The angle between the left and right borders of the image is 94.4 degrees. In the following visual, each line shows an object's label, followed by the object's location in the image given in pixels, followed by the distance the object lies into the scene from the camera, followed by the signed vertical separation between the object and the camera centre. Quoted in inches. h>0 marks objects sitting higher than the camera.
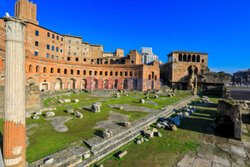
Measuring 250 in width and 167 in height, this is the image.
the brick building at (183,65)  1599.4 +258.4
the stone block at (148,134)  270.5 -119.7
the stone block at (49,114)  376.6 -108.0
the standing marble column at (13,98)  148.5 -22.3
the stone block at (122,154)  197.5 -125.1
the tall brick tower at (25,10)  1370.6 +868.2
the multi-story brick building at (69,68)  1157.2 +167.6
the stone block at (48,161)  168.1 -116.1
